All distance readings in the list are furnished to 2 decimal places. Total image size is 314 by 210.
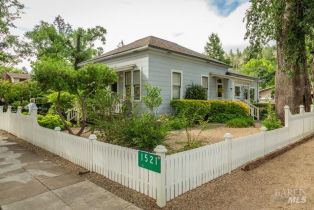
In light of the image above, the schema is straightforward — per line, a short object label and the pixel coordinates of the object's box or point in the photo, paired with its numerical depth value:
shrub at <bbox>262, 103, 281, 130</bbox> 8.83
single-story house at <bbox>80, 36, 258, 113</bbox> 13.60
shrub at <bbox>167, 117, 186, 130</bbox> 11.32
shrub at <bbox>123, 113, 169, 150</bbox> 6.71
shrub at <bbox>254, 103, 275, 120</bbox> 19.69
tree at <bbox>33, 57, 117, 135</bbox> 7.79
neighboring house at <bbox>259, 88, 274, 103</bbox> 65.00
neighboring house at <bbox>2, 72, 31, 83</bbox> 54.54
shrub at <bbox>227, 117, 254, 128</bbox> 12.80
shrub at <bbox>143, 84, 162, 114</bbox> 9.13
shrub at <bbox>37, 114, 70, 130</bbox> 11.15
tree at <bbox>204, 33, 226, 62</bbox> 48.38
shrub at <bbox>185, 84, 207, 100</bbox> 15.47
